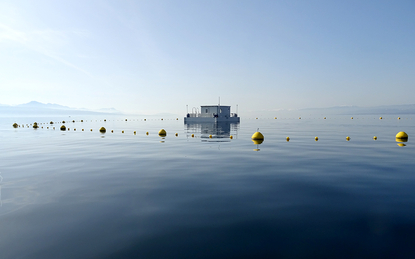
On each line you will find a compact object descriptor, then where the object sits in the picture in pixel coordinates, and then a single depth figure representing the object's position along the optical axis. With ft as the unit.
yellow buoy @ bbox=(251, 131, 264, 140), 102.53
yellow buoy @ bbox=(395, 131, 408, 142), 99.15
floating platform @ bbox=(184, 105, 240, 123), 291.38
